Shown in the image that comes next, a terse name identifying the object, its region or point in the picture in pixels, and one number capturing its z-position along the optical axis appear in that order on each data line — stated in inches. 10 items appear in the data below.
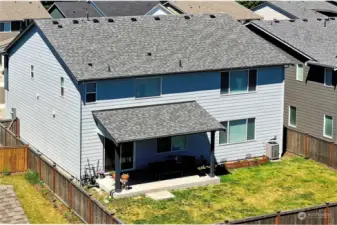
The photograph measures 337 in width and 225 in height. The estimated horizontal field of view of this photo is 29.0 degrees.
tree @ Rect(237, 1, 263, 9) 3855.8
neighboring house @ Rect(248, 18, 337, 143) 1483.8
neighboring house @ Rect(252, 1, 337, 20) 2620.6
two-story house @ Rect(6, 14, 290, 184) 1234.6
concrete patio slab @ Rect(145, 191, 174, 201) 1165.5
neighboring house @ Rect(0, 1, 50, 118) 2630.4
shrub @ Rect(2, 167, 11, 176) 1288.1
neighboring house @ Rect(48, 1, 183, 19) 2824.8
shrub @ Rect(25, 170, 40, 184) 1238.3
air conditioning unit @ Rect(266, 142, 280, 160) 1423.5
